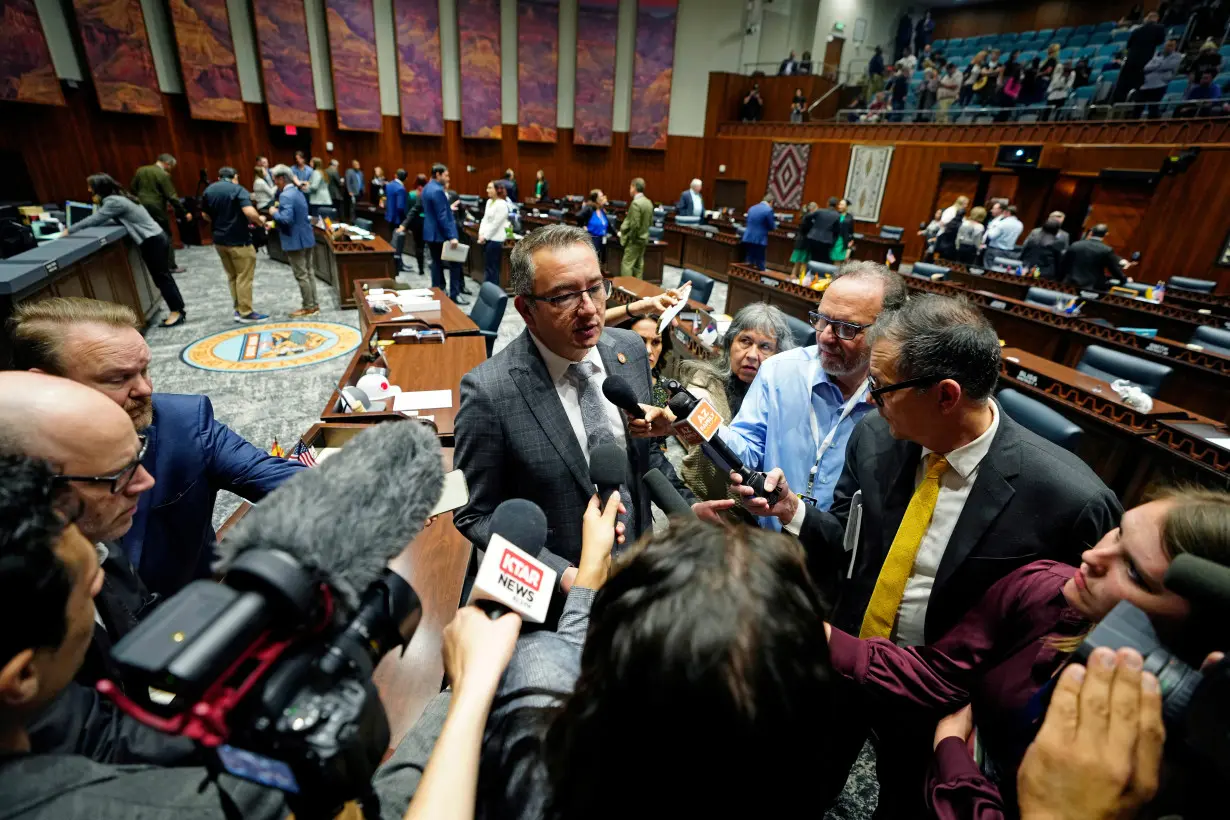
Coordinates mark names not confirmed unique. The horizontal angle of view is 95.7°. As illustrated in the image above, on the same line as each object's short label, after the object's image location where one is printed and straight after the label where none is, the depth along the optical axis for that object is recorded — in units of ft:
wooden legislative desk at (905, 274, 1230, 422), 14.80
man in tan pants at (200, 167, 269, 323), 21.25
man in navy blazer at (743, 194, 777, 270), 31.01
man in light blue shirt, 6.47
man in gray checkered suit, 4.93
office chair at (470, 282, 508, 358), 16.16
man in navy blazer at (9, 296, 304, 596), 5.30
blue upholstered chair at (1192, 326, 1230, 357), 17.15
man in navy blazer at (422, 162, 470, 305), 25.88
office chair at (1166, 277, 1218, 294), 26.86
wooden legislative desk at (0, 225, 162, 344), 13.19
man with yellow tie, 4.31
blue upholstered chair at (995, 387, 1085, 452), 8.54
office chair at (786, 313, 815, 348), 13.06
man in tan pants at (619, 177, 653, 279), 28.40
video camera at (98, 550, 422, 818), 1.68
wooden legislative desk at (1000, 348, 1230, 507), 10.32
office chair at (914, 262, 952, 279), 28.30
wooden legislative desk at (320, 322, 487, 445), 9.73
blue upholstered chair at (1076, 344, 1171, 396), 13.21
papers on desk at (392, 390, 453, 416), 10.03
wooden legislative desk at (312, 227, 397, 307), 23.71
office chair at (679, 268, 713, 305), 19.30
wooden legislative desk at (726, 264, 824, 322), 22.79
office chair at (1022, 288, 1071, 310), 20.45
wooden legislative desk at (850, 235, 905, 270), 35.04
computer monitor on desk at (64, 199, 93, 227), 23.58
